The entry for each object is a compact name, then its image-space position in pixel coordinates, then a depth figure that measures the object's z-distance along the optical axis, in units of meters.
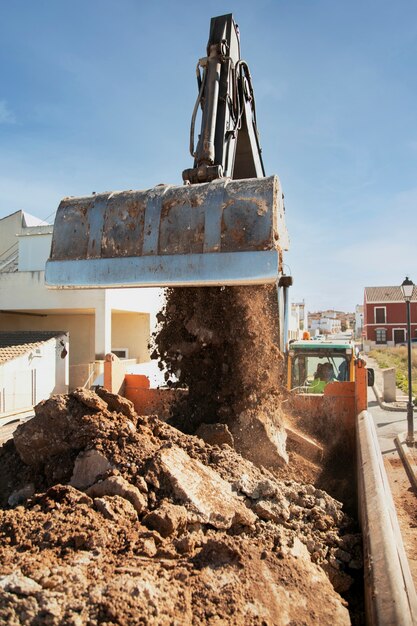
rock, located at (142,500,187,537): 2.54
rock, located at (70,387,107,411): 3.47
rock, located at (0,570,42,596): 1.88
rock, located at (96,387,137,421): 3.61
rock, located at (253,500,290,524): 2.94
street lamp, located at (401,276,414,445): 9.54
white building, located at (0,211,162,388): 14.14
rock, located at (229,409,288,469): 4.24
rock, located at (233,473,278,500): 3.12
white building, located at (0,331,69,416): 11.48
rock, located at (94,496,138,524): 2.52
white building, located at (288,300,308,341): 34.81
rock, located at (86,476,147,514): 2.69
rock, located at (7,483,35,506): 3.07
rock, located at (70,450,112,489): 2.97
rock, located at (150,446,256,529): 2.77
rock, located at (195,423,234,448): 3.98
